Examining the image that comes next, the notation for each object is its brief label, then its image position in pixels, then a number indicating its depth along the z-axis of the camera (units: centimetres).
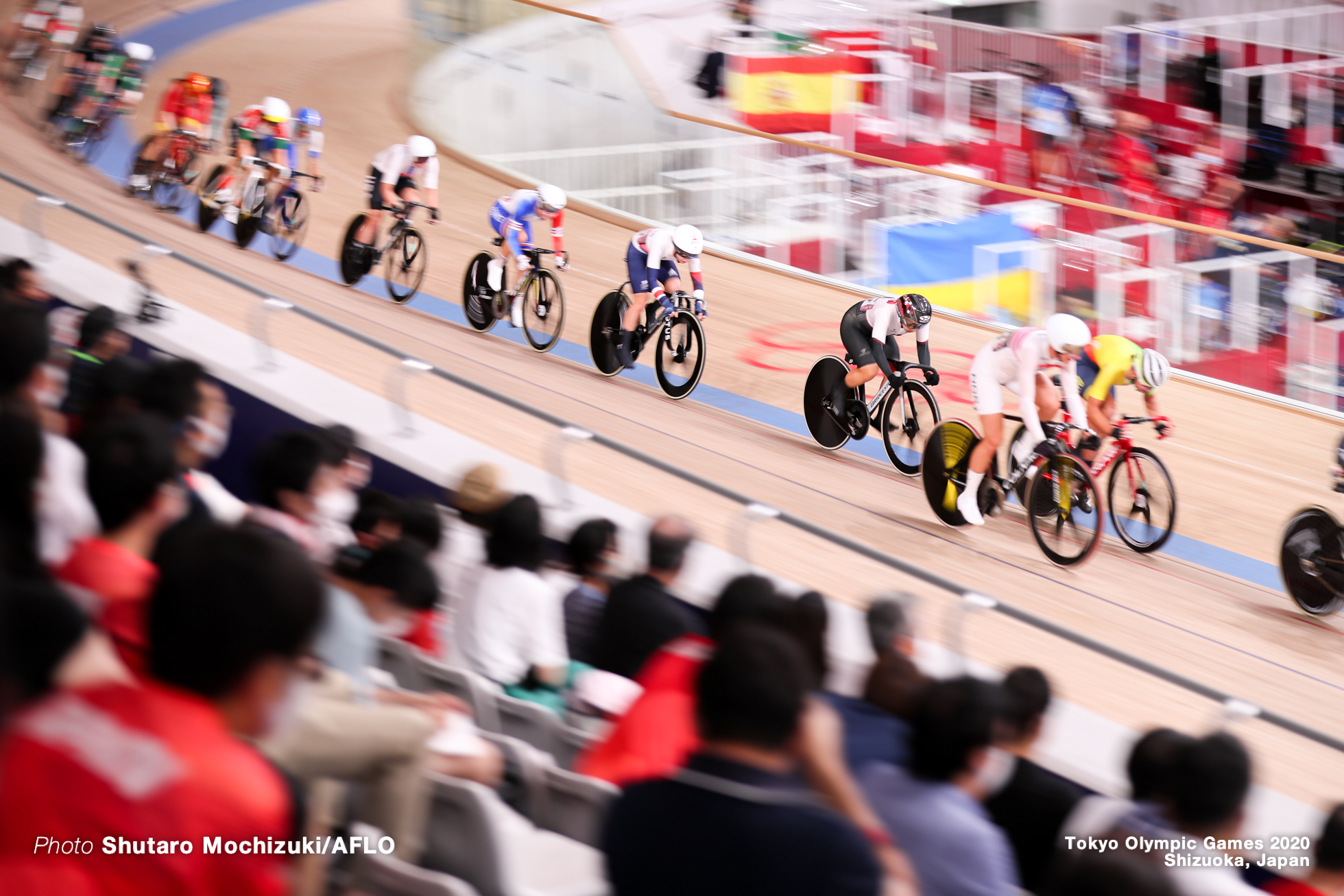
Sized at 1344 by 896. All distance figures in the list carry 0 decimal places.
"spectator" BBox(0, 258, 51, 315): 1028
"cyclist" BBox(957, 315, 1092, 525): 1237
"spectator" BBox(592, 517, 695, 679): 642
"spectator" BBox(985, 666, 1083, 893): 509
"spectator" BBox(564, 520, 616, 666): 721
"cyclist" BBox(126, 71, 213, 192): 2316
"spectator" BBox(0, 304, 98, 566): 549
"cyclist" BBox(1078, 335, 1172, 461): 1294
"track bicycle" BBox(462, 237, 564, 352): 1847
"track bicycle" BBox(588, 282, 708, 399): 1703
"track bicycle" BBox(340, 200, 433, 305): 1992
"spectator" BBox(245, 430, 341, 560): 661
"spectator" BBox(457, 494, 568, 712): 657
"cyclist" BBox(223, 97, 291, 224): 2108
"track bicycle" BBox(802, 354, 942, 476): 1512
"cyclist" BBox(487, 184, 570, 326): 1773
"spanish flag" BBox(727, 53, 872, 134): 3044
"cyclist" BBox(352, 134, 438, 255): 1912
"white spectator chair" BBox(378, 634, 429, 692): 621
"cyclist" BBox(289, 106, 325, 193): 2102
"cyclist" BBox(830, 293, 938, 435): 1450
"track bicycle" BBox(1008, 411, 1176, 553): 1318
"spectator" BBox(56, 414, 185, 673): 452
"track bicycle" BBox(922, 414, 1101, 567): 1281
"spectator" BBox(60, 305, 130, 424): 896
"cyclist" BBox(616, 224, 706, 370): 1639
